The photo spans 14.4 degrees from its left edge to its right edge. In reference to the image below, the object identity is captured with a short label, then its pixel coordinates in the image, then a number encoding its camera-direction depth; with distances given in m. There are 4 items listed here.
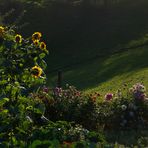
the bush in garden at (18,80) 6.55
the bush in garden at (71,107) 11.00
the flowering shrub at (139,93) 11.28
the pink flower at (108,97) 11.46
